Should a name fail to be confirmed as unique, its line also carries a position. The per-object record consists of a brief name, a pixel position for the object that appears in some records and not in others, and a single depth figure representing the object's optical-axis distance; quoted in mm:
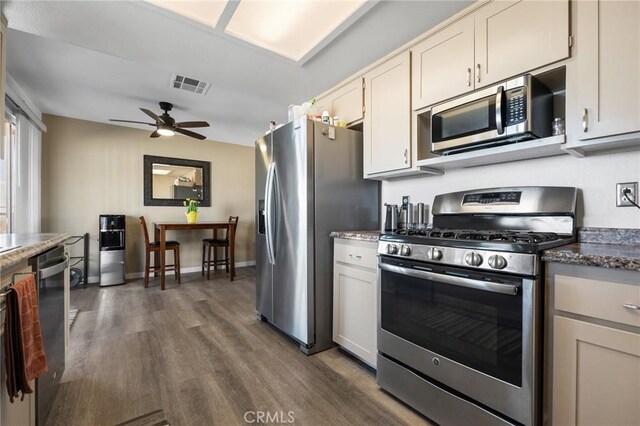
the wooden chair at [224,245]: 4496
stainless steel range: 1130
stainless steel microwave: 1477
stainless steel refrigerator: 2178
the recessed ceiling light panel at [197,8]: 1754
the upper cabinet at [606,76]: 1189
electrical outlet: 1348
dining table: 3937
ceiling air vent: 2907
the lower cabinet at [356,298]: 1878
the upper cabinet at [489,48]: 1401
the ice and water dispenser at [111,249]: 4059
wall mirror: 4758
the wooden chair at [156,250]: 4043
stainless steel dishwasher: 1307
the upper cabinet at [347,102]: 2490
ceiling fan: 3490
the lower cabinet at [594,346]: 938
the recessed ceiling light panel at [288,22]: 1853
